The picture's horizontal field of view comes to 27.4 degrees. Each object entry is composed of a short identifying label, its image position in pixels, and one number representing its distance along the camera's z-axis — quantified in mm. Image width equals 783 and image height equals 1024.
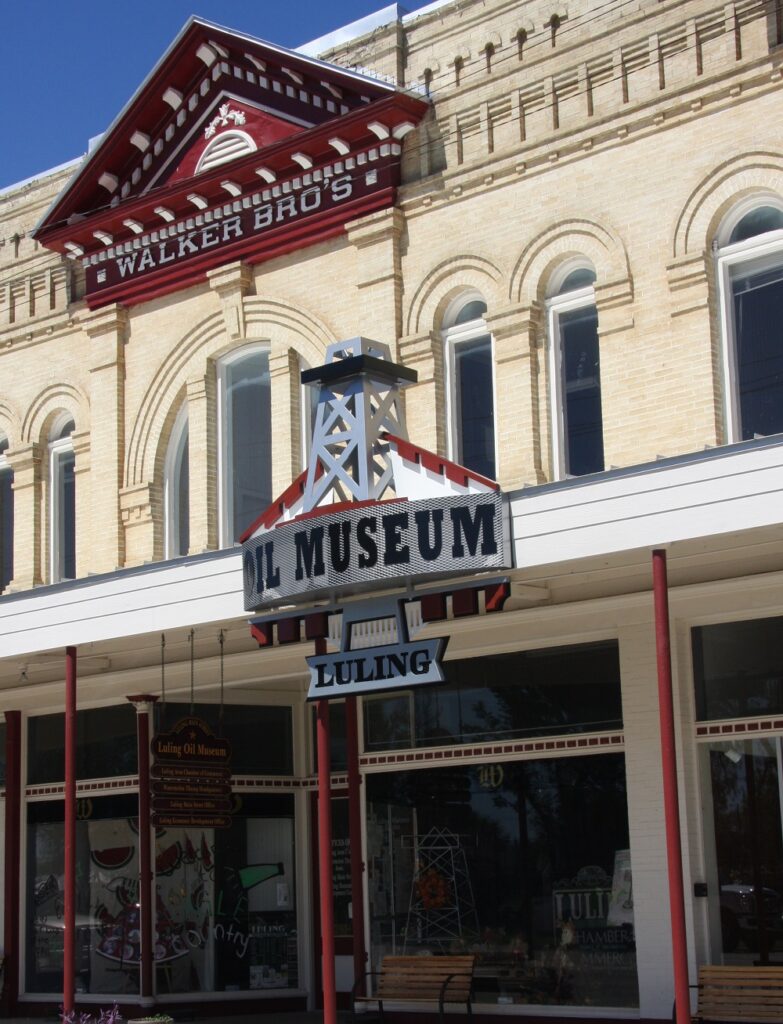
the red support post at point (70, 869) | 14977
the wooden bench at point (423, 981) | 15773
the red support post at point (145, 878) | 18047
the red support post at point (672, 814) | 10695
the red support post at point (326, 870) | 13070
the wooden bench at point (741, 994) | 13250
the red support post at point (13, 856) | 20297
